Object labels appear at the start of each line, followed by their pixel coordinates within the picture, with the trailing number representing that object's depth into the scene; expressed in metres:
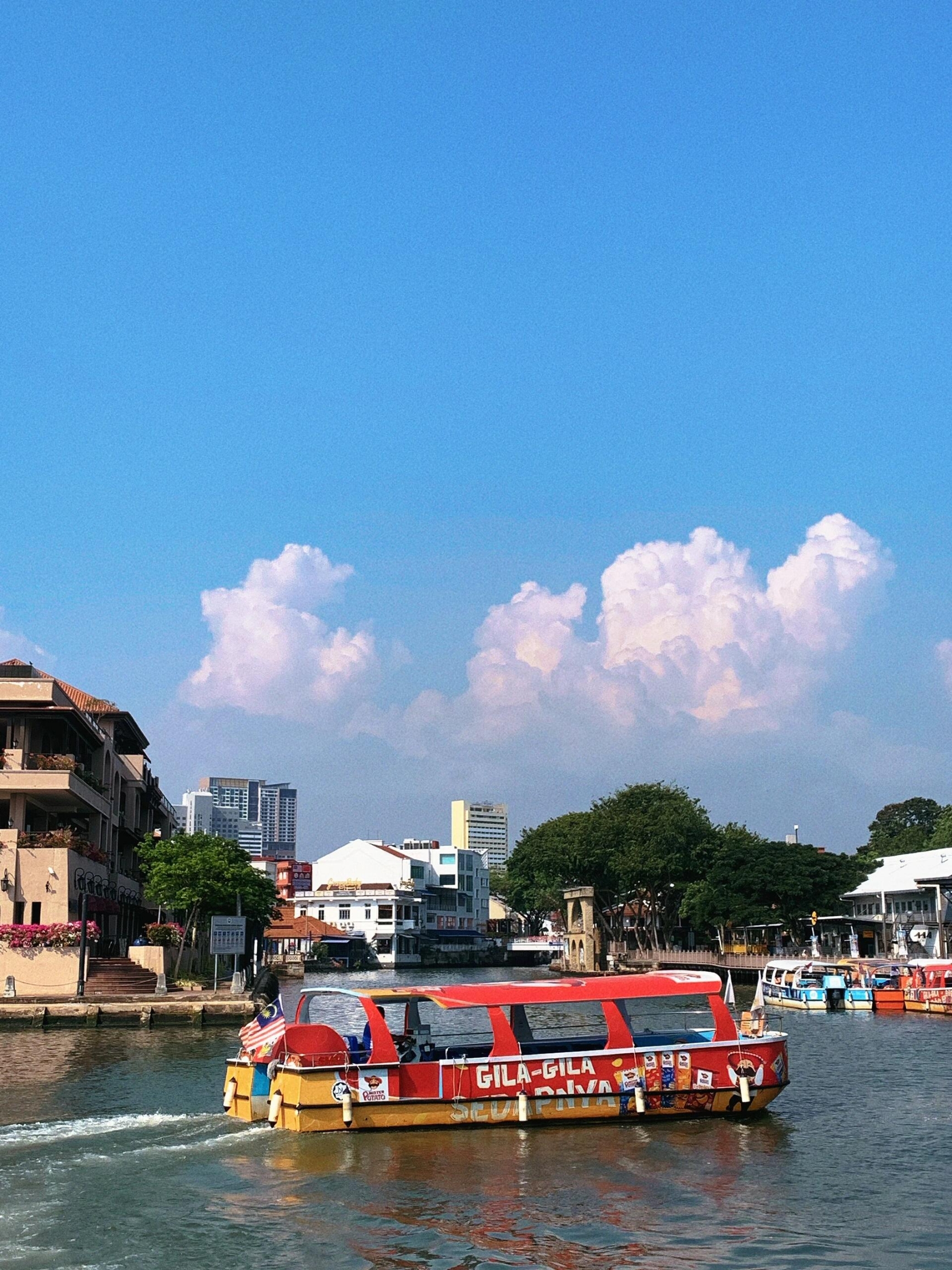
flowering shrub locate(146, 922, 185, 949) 54.72
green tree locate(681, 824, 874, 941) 86.75
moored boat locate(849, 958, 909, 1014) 54.25
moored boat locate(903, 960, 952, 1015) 51.94
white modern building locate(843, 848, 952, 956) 79.25
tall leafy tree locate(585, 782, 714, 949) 100.50
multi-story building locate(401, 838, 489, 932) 151.12
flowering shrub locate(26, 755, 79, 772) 50.44
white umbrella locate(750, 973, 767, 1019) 26.31
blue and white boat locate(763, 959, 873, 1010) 54.62
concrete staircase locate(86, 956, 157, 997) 47.25
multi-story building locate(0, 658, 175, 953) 48.34
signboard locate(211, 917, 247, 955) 49.16
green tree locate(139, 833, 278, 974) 60.75
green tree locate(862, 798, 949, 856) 132.50
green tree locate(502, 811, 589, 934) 106.88
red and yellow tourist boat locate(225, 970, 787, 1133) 21.09
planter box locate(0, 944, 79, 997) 46.69
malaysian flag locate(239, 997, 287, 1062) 21.72
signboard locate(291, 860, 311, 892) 159.38
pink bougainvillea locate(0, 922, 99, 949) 46.75
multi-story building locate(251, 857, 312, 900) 156.00
